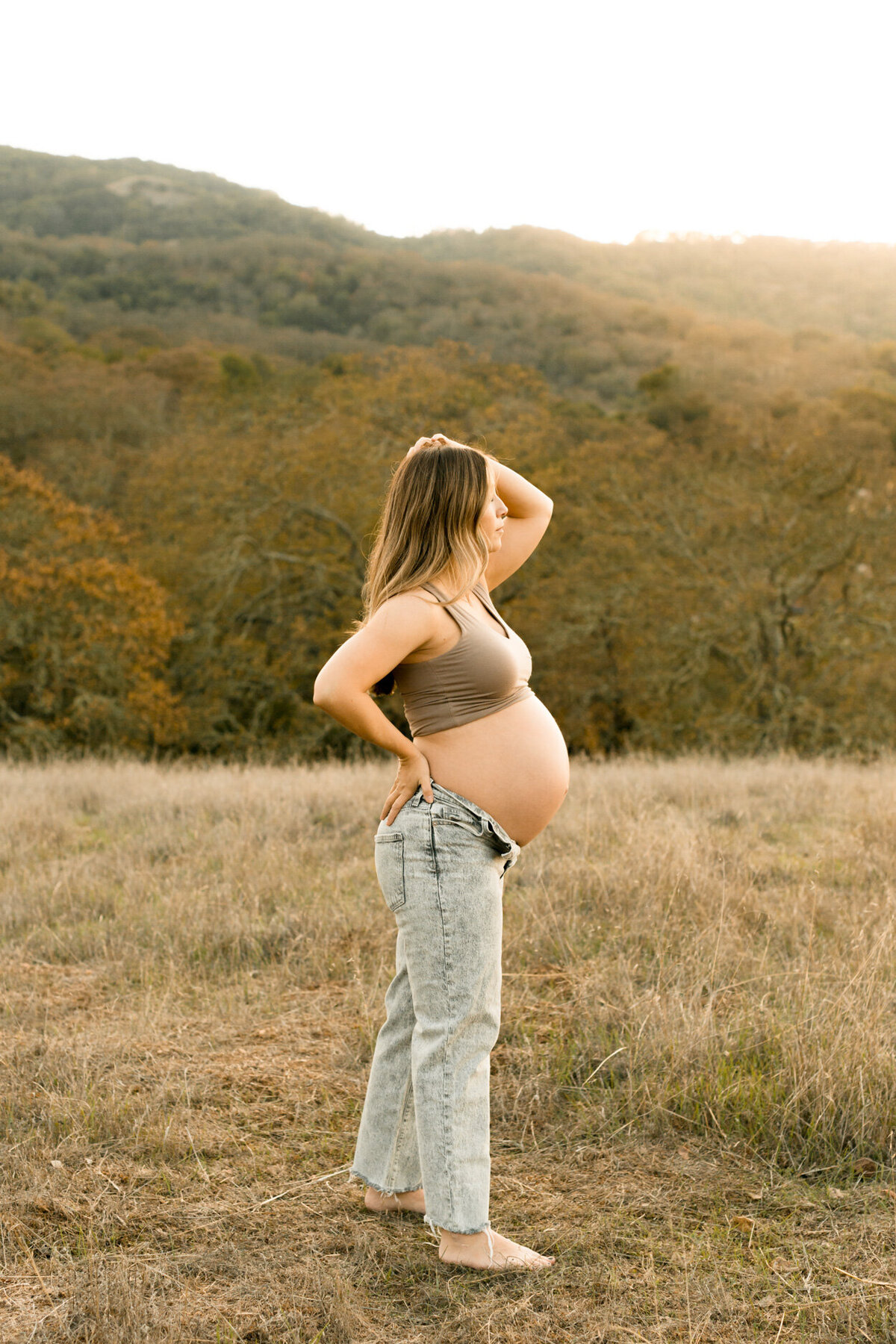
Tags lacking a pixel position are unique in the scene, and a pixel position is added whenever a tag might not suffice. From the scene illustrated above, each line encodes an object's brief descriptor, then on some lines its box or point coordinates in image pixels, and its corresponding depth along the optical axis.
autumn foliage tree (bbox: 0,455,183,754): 14.64
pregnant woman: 2.45
